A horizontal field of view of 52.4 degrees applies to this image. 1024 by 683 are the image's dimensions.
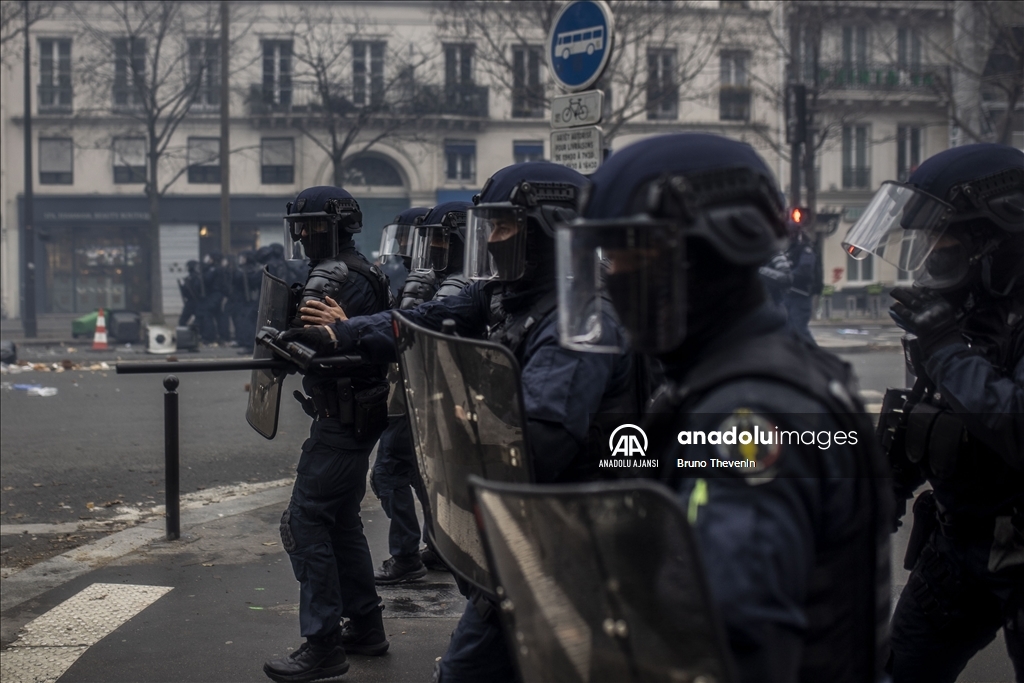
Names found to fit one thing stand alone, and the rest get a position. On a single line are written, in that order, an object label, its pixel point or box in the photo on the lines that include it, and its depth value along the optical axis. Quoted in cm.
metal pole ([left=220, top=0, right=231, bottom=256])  2156
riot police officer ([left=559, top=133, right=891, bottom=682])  139
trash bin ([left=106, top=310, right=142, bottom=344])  1973
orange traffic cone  1918
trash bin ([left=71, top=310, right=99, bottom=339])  2106
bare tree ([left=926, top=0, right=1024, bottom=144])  1869
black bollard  610
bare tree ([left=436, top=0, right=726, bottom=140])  2100
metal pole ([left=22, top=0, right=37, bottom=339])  2212
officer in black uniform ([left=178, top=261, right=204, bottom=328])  1983
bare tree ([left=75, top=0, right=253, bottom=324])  2625
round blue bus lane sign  705
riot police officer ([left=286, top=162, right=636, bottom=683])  261
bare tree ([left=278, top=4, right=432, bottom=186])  2967
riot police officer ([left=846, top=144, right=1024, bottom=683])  258
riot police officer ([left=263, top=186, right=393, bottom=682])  409
